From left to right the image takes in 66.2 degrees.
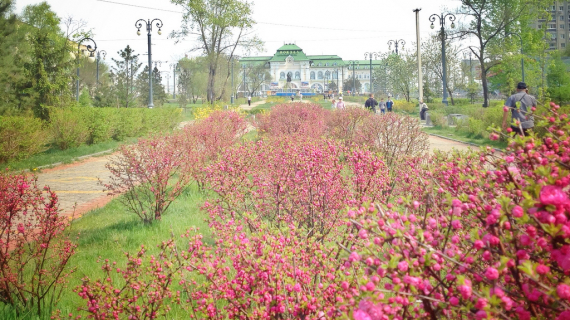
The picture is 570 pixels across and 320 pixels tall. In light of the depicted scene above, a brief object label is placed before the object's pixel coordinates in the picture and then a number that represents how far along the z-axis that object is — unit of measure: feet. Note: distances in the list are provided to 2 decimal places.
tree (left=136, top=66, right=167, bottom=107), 165.43
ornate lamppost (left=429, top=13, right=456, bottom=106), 93.80
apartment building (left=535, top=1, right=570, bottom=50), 363.76
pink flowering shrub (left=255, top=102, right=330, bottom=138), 38.71
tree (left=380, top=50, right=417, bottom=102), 158.30
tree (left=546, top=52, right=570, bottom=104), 115.55
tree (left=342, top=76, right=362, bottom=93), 354.95
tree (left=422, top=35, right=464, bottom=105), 152.84
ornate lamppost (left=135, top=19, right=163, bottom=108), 84.17
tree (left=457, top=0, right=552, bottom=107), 108.47
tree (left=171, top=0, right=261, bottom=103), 119.14
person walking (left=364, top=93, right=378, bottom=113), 81.41
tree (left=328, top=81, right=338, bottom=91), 371.56
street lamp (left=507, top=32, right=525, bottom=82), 104.02
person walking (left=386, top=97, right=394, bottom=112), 93.71
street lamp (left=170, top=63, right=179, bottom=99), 256.27
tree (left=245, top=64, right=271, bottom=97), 324.80
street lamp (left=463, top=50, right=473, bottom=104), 153.85
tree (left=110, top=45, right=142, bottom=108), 89.97
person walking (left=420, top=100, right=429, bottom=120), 91.35
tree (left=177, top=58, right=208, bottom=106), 225.97
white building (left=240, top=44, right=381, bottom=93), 401.90
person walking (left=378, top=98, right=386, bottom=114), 97.76
